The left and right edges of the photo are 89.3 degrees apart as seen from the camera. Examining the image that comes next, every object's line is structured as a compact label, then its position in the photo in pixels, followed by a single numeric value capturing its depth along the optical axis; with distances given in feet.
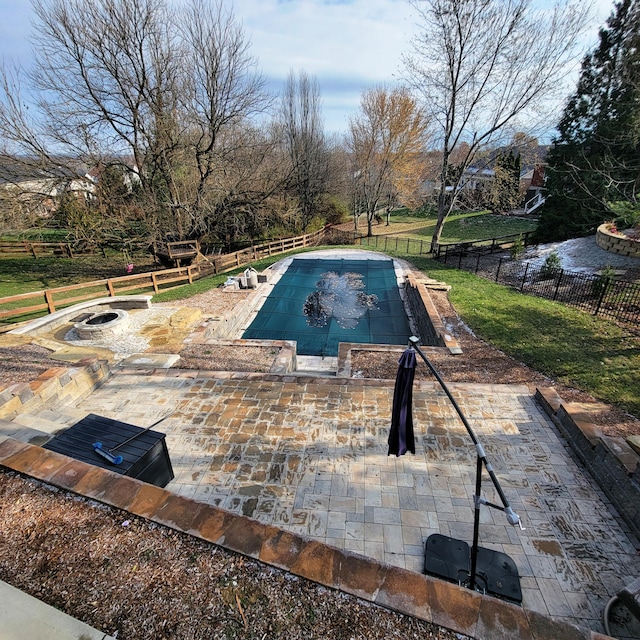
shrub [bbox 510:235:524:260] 53.83
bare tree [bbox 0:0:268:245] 42.86
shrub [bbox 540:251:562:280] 42.01
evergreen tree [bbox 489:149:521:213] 67.75
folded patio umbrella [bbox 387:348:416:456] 10.98
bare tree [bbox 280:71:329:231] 85.76
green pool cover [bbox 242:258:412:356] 32.40
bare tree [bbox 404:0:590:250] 45.90
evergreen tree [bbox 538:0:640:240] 51.83
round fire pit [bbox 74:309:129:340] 28.37
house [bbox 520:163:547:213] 109.60
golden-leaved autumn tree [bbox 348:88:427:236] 81.05
